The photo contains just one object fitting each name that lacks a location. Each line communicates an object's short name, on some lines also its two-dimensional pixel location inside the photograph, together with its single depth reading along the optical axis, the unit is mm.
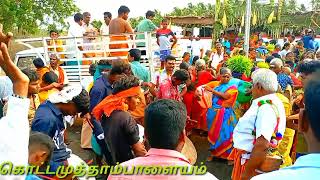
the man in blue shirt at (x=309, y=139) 884
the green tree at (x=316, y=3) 22251
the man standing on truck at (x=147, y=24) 6258
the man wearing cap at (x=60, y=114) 2065
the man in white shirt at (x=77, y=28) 6203
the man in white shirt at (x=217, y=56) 7720
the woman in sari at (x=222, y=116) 3932
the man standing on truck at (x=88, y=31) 5807
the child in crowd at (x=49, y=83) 3907
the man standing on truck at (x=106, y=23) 6431
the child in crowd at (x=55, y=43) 5857
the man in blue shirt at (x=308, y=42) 9178
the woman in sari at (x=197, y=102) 4609
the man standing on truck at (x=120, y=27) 5488
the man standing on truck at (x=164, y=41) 6286
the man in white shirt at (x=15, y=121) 1057
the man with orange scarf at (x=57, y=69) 4925
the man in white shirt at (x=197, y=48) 10179
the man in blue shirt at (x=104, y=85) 2923
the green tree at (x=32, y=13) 12706
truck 5297
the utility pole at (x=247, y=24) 6455
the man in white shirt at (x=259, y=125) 2142
